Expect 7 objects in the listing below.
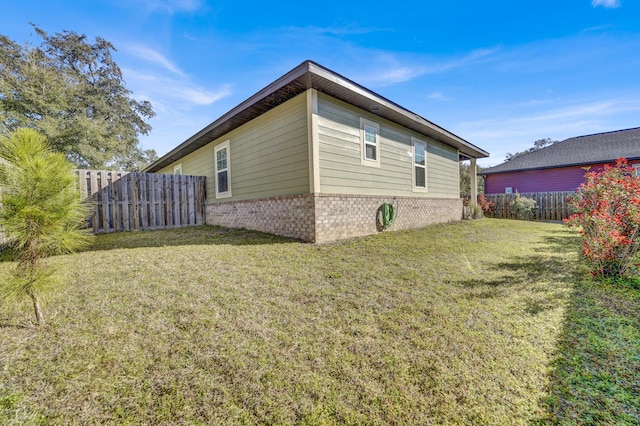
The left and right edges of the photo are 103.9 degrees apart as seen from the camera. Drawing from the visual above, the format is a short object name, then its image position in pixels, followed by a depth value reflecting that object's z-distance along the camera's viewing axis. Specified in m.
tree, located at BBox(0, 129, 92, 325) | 2.10
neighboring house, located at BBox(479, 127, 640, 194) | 14.03
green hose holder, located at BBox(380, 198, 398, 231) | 7.19
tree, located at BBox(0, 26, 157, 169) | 15.30
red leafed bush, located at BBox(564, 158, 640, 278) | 3.74
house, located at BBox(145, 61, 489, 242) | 5.75
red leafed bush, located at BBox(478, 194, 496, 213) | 13.73
